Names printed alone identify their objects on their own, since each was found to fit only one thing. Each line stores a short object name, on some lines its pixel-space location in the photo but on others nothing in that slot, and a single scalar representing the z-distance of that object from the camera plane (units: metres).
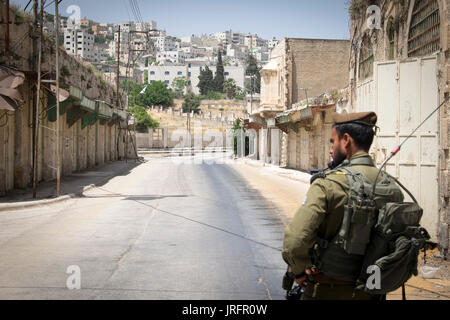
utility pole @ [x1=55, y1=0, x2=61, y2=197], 14.59
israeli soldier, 3.07
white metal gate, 8.25
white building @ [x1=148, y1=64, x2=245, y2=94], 173.50
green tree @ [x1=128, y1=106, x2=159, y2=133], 85.56
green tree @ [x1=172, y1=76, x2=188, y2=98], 157.25
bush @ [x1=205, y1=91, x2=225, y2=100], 153.25
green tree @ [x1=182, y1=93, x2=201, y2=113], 135.38
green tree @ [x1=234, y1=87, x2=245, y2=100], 154.50
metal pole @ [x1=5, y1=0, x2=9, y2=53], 14.57
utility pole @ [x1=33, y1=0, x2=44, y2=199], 14.23
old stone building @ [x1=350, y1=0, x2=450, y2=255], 7.73
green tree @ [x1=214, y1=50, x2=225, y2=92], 164.38
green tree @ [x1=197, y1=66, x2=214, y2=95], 165.00
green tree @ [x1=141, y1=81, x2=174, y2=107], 131.50
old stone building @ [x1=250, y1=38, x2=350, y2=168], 35.81
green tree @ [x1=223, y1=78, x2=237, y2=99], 159.25
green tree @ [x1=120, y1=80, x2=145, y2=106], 119.18
